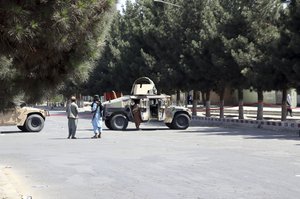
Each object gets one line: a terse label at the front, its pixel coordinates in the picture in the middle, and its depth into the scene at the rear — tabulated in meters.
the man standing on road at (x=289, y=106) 41.34
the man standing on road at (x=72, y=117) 22.08
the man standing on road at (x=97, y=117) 22.66
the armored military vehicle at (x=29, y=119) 26.41
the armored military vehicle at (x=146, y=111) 28.27
